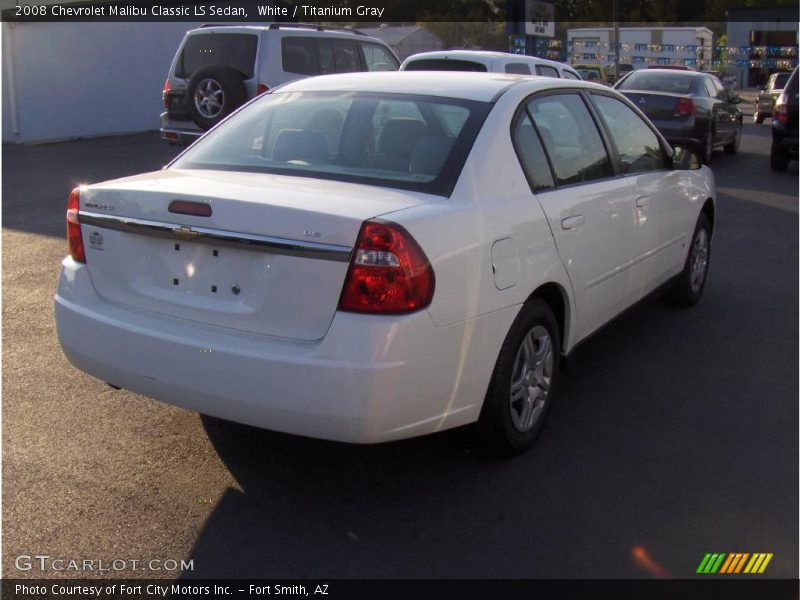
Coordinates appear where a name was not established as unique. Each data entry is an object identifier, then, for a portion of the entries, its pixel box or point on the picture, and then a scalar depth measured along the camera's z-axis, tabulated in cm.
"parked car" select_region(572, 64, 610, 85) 2647
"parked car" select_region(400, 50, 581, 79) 1281
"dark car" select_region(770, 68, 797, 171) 1457
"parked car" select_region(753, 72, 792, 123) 2712
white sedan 342
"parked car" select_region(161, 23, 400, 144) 1219
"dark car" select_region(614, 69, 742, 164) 1538
